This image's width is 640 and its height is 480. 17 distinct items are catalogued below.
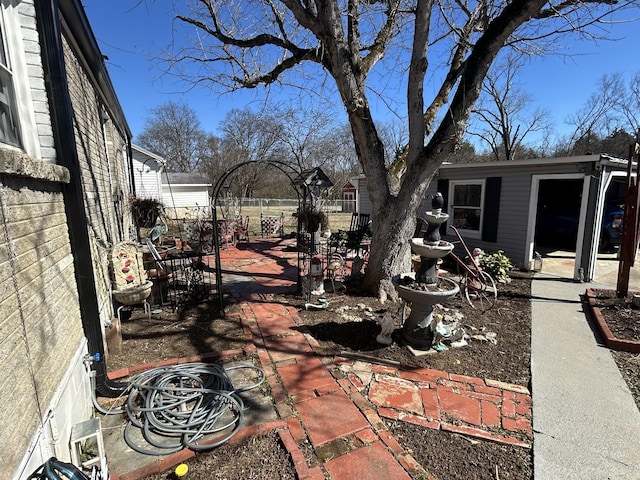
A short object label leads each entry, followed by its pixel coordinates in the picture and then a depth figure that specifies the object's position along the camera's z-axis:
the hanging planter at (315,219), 9.62
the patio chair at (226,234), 10.19
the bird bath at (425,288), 3.50
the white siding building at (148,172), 17.34
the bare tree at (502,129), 23.13
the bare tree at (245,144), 25.53
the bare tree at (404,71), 4.23
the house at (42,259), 1.52
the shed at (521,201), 6.27
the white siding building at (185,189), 21.20
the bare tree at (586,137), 25.81
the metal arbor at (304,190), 4.68
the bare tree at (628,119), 23.81
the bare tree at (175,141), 33.67
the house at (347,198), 29.88
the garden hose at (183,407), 2.35
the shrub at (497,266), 6.55
